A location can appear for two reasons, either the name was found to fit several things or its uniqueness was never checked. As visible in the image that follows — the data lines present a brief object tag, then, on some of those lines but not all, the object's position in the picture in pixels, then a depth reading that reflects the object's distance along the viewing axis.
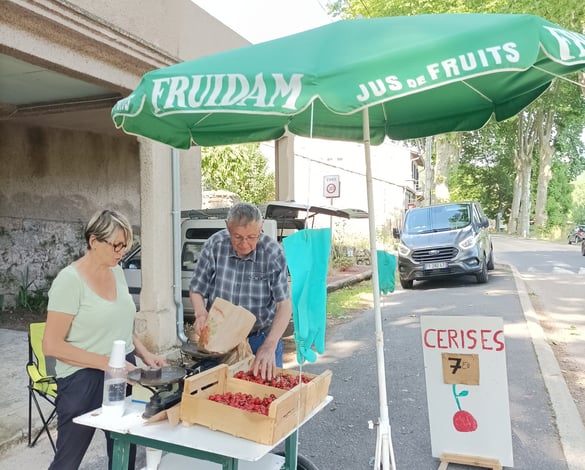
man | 3.17
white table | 2.12
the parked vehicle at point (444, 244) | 11.54
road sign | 12.59
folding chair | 3.54
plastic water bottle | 2.34
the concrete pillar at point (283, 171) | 10.22
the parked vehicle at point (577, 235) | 32.59
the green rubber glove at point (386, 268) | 3.29
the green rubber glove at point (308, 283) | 2.43
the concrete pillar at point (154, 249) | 6.14
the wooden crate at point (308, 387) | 2.44
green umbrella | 2.05
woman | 2.41
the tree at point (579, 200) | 74.88
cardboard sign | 3.42
